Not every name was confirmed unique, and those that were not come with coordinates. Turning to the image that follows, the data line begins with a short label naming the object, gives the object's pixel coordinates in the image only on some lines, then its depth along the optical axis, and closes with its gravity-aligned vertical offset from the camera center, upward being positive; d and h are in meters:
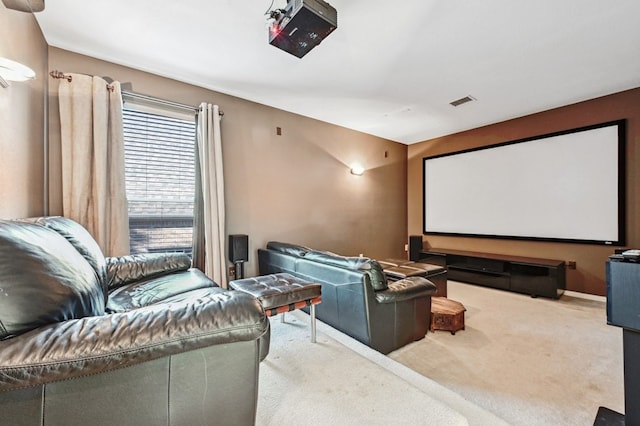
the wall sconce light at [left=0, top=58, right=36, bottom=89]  1.43 +0.76
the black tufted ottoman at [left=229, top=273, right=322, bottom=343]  1.89 -0.57
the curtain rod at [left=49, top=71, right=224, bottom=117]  2.34 +1.16
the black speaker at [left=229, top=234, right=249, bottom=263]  3.19 -0.42
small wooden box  2.52 -0.97
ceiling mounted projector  1.65 +1.22
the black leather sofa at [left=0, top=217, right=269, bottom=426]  0.77 -0.42
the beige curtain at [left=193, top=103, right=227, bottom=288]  3.02 +0.13
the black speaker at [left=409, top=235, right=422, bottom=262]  5.20 -0.66
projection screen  3.46 +0.35
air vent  3.51 +1.47
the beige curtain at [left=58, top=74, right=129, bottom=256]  2.36 +0.47
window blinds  2.79 +0.39
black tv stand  3.54 -0.84
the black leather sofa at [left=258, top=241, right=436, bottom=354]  2.11 -0.72
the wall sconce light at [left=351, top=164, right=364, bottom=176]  4.77 +0.76
